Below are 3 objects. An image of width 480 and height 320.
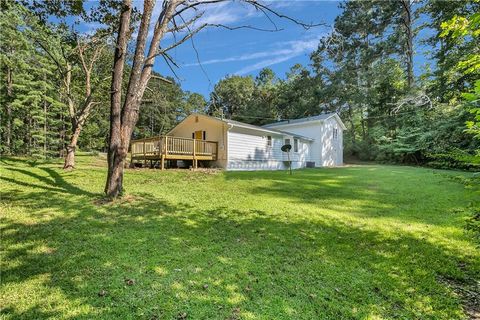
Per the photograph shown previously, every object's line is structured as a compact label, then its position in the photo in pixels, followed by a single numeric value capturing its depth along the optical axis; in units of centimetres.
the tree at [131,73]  670
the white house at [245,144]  1505
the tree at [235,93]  3616
